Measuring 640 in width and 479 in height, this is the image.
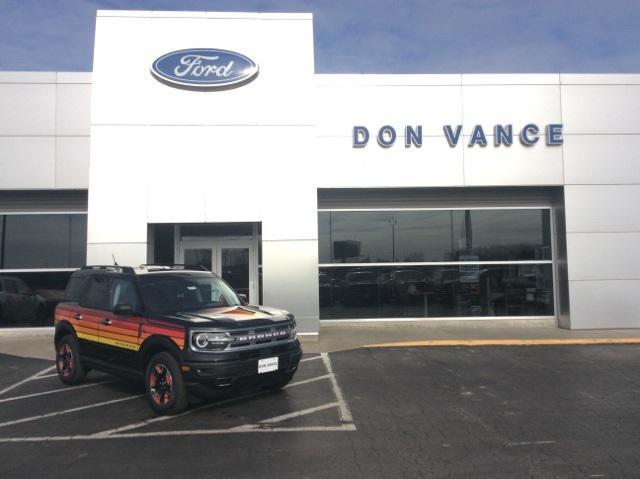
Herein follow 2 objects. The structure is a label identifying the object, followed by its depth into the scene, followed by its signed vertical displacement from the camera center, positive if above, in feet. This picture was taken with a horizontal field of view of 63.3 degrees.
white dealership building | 41.70 +7.71
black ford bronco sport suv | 20.65 -2.72
